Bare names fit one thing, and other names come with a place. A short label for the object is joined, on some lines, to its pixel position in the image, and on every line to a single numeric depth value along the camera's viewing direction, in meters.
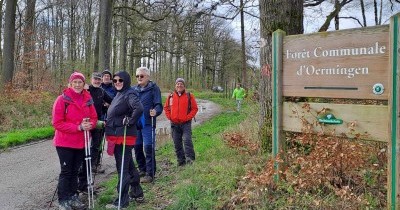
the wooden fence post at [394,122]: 3.76
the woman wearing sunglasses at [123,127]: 5.39
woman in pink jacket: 5.29
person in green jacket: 21.82
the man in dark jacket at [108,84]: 7.56
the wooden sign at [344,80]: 3.85
